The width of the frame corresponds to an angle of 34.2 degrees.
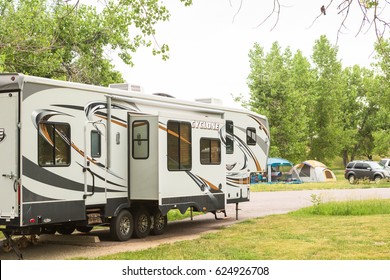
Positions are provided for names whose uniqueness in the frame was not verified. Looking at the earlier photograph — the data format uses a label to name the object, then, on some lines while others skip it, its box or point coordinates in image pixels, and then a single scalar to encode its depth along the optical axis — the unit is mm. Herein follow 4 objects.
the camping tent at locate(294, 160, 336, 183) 41938
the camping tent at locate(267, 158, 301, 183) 41812
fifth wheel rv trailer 10914
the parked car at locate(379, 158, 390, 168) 39375
